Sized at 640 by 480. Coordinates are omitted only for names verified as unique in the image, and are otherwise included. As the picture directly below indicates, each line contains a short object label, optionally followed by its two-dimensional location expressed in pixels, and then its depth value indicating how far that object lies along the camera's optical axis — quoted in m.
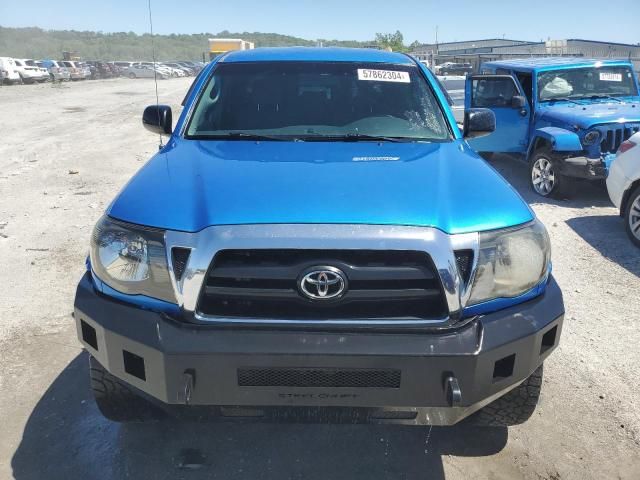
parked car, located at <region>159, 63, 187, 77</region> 56.19
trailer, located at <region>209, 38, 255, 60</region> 39.56
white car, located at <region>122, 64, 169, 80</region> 52.53
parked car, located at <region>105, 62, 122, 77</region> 52.12
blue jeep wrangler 7.40
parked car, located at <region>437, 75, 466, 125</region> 12.03
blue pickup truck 2.04
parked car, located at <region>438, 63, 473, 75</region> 27.92
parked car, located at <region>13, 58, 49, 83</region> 34.88
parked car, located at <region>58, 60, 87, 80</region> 43.12
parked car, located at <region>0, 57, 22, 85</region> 33.22
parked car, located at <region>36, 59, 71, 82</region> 39.94
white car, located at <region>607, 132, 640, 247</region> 5.80
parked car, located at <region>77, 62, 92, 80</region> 46.09
